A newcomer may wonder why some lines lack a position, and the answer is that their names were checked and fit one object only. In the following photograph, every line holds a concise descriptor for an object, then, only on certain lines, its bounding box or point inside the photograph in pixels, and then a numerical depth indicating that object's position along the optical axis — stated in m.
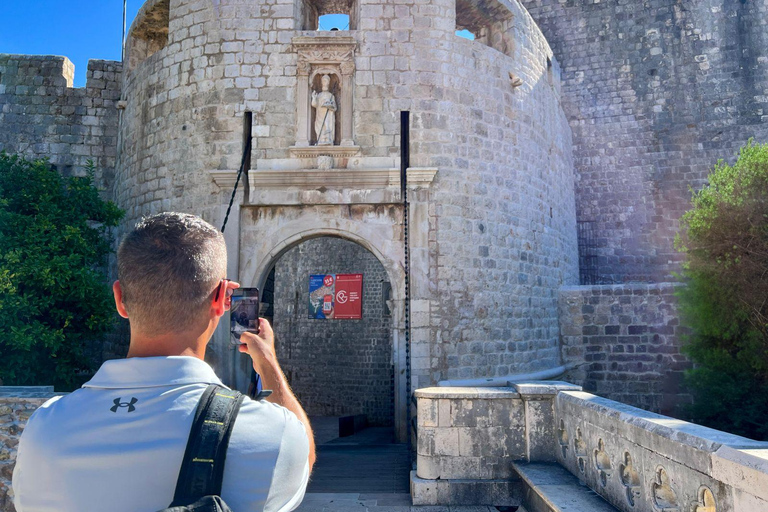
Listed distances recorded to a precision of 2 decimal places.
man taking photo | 1.01
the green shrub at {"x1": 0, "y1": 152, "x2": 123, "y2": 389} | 6.76
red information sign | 13.24
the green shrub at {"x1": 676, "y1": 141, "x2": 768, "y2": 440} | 7.77
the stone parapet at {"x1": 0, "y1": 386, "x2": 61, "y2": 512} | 5.00
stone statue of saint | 7.75
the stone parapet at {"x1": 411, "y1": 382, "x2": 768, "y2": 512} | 2.48
